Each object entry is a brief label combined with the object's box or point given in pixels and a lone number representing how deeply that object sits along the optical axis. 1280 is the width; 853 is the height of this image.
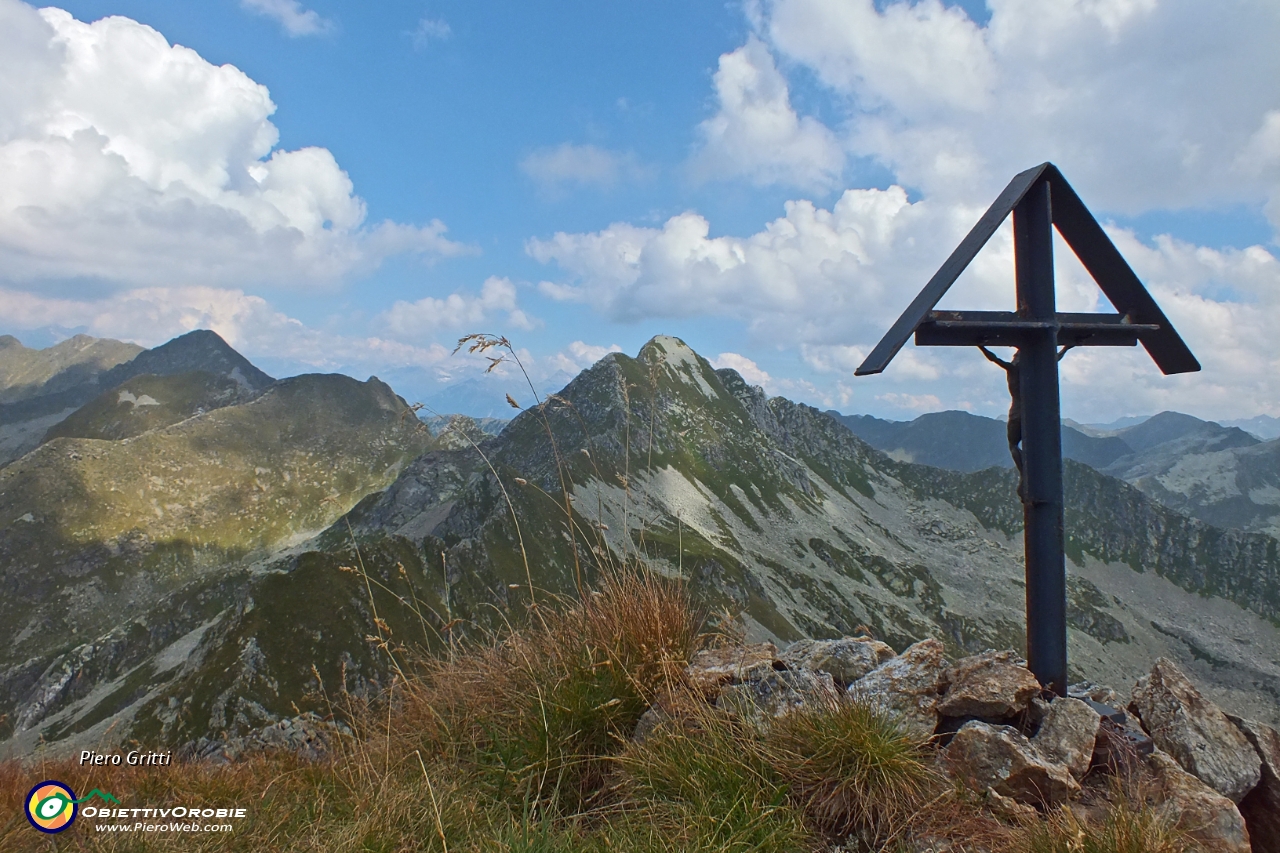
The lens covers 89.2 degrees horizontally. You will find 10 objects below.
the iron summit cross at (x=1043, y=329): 5.37
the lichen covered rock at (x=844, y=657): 5.41
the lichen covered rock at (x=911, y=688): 4.54
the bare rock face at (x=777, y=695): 4.50
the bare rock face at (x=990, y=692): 4.68
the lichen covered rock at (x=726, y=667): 5.11
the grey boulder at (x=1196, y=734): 4.57
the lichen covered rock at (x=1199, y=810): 3.81
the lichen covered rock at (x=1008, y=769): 4.05
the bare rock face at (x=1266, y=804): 4.48
